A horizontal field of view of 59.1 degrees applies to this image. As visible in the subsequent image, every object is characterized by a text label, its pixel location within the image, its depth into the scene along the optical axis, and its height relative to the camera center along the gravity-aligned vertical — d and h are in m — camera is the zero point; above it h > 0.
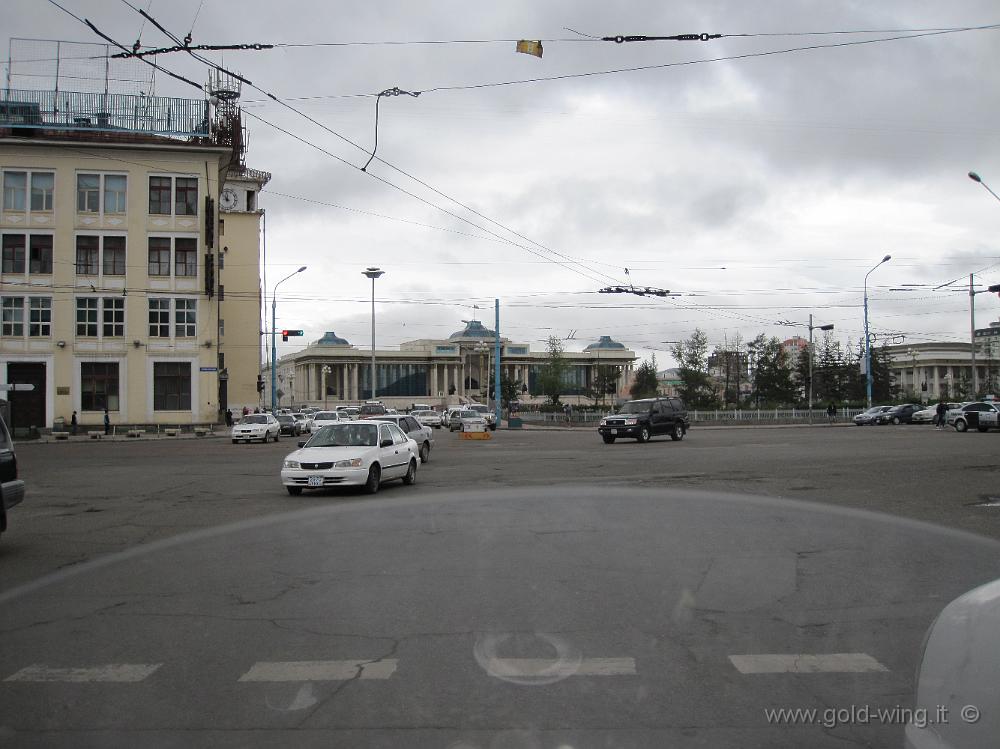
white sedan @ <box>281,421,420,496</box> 16.00 -1.03
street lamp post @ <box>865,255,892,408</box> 70.38 +2.39
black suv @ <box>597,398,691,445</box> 36.00 -0.86
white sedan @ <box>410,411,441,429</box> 68.12 -1.18
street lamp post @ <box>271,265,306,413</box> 67.88 +2.35
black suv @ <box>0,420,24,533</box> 10.76 -0.86
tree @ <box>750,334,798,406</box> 83.44 +2.14
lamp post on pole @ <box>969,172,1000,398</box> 60.46 +6.03
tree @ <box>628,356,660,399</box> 98.38 +2.16
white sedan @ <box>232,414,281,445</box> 42.03 -1.13
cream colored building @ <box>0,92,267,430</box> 50.28 +8.00
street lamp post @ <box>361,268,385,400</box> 64.19 +9.59
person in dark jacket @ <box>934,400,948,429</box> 51.47 -1.07
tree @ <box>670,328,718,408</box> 79.88 +2.55
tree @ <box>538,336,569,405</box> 91.81 +2.85
